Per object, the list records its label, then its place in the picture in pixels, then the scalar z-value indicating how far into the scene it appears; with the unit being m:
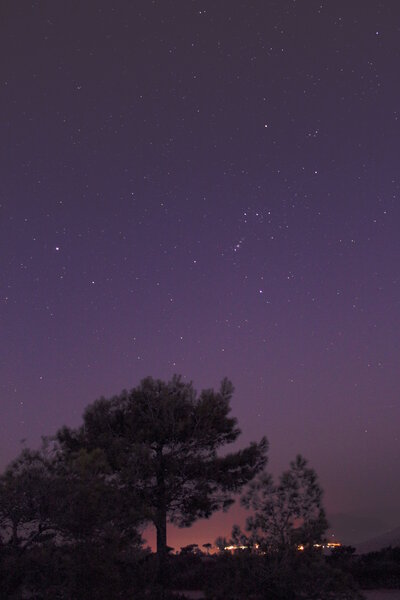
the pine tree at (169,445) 22.09
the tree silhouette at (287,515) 17.16
